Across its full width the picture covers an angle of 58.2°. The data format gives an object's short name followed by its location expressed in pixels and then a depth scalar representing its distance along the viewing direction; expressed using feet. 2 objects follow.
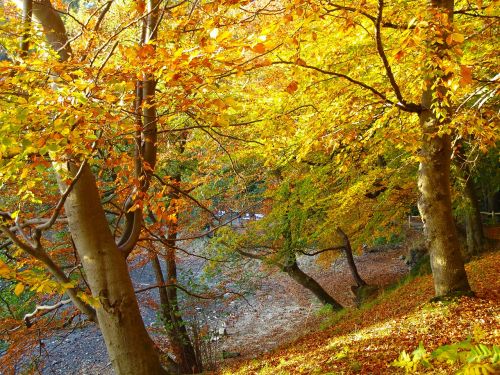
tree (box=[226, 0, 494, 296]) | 18.89
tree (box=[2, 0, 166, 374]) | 14.82
